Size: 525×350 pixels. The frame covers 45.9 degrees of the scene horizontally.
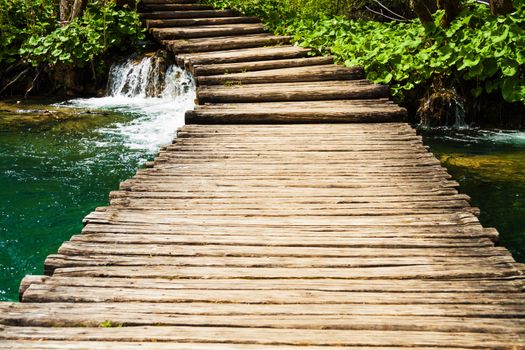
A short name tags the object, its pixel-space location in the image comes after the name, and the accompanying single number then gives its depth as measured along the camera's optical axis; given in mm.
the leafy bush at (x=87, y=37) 12117
